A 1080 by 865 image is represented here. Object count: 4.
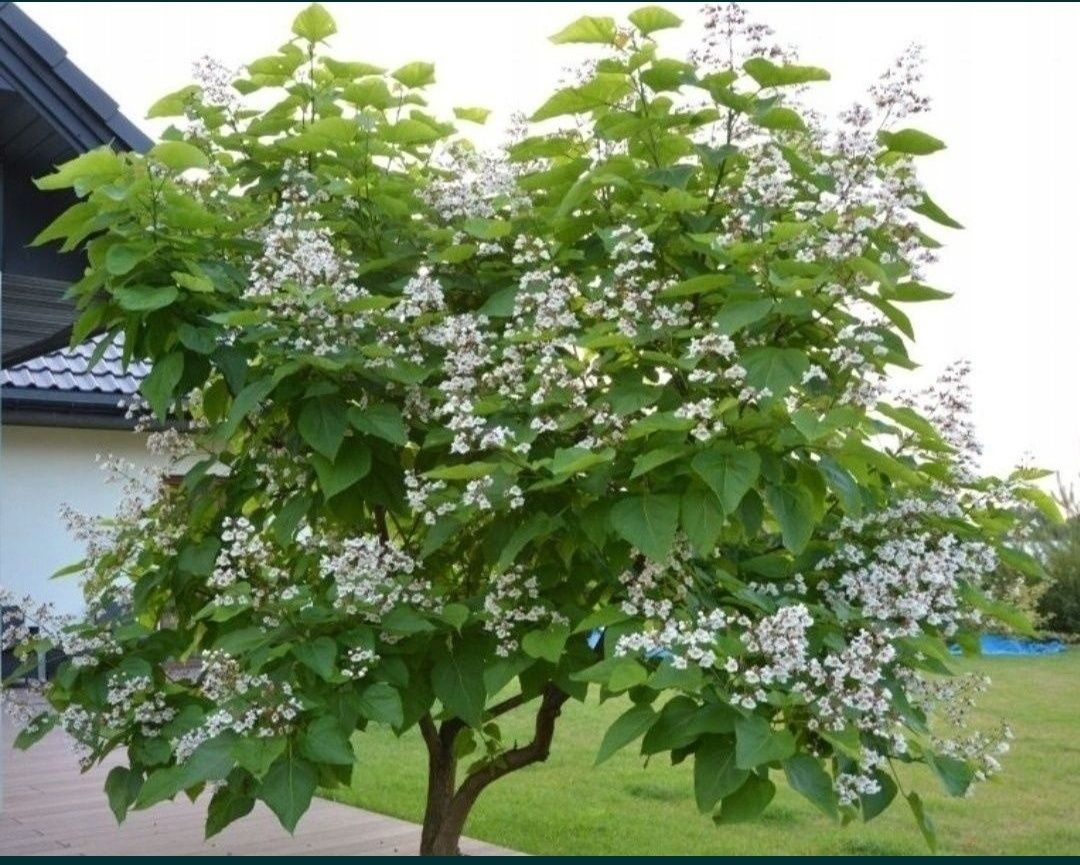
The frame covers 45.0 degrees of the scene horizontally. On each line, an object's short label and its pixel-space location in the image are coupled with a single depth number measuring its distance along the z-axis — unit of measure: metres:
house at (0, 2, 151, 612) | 3.97
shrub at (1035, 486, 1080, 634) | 10.83
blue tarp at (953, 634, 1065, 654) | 10.27
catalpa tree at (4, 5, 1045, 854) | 2.26
